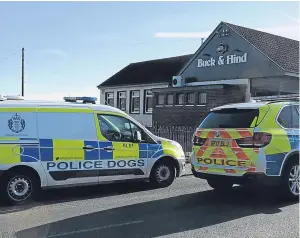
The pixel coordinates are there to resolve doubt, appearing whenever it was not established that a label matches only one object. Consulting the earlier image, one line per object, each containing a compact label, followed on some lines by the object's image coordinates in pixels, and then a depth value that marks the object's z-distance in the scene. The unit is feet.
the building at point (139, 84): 85.78
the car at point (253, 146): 17.61
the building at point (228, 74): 63.53
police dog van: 18.38
